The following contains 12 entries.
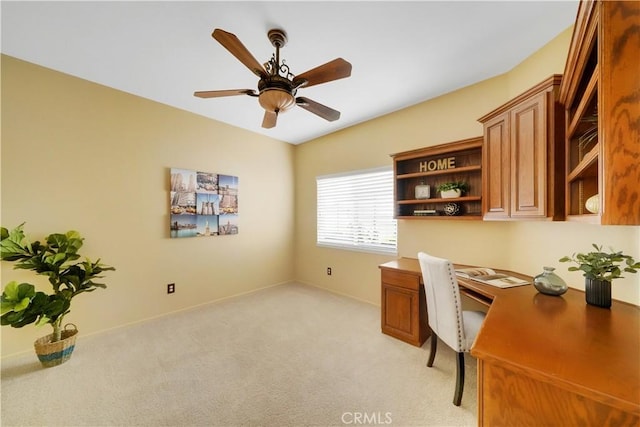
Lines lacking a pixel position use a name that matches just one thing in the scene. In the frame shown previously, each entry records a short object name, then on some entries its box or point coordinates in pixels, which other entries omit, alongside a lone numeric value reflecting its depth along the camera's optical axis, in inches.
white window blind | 129.4
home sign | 102.7
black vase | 50.9
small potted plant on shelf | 96.9
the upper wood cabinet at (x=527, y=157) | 62.4
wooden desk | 27.1
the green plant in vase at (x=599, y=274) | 49.6
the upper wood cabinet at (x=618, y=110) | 28.9
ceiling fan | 61.4
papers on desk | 71.8
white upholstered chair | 63.1
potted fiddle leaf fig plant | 67.8
